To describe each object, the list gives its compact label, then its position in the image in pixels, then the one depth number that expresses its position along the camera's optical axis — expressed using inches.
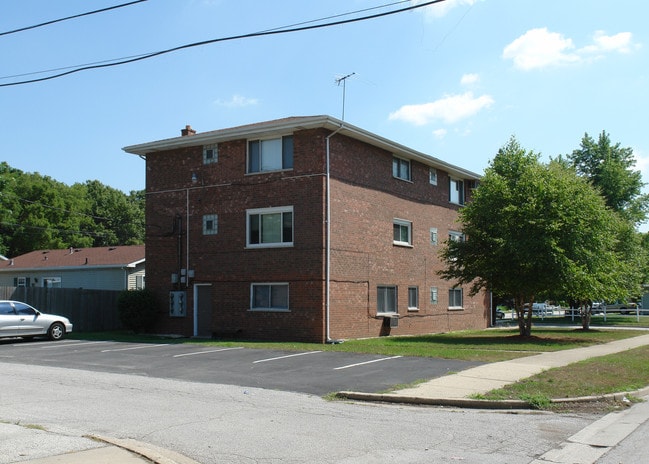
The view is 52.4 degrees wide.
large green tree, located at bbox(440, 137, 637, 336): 889.5
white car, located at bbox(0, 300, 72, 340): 894.4
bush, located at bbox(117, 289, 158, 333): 1021.2
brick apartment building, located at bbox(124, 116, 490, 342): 904.9
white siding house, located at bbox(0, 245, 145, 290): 1427.2
